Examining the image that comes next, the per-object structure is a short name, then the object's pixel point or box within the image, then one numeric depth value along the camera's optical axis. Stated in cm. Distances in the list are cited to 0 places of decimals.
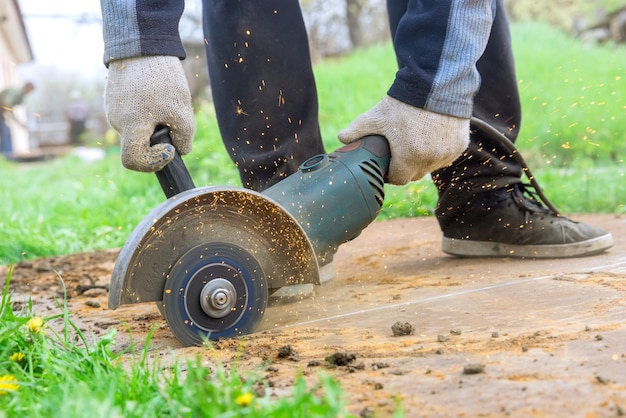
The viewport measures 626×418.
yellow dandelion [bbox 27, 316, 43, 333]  251
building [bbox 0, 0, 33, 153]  2269
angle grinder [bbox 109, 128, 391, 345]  255
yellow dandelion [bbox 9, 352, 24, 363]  246
